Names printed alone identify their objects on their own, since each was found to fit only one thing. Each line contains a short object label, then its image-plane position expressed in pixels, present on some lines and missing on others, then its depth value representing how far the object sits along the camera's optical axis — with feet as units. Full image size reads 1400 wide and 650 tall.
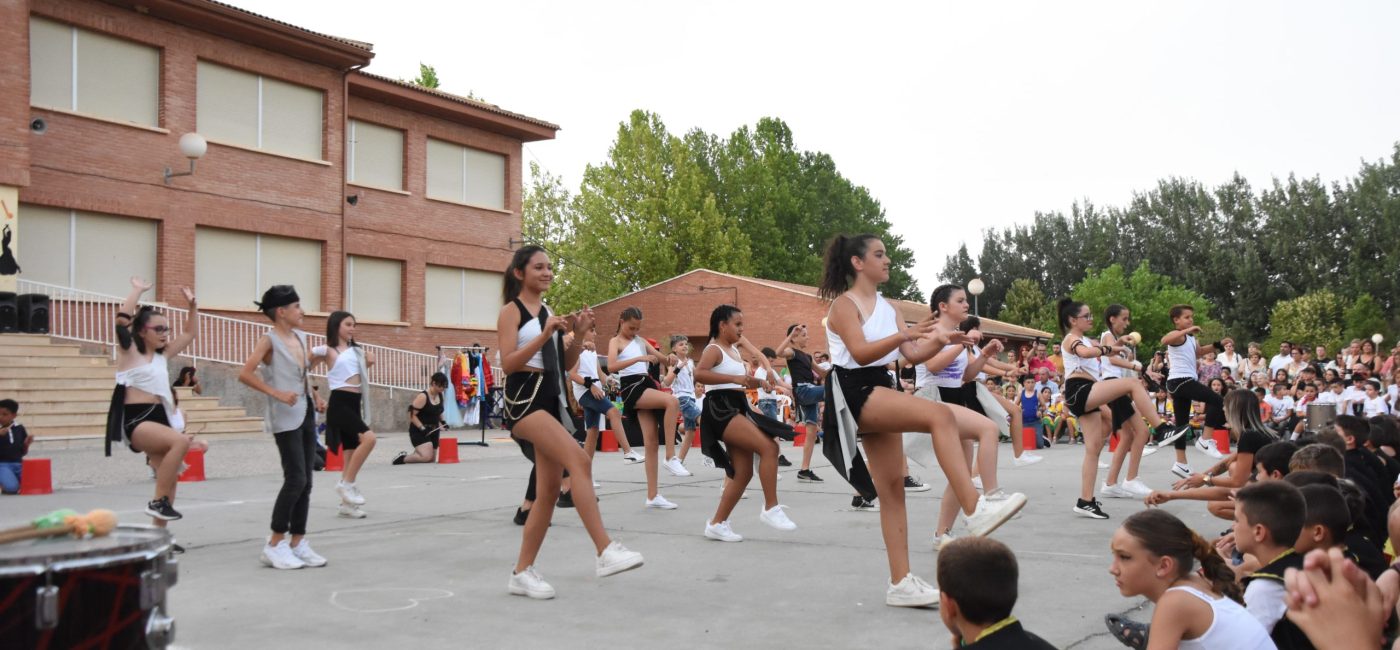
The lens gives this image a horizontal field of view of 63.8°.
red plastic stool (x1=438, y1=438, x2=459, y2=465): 51.85
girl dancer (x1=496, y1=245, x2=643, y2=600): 18.67
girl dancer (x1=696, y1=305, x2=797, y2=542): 25.16
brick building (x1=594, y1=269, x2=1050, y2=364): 148.38
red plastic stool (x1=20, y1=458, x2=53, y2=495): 37.06
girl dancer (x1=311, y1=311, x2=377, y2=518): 30.45
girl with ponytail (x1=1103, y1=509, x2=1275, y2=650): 10.17
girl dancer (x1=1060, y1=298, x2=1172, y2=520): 30.94
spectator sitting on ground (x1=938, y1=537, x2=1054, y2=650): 9.21
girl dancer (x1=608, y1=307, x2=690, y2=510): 34.65
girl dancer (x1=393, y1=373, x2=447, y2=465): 50.06
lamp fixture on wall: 70.23
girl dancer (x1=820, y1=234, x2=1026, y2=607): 17.61
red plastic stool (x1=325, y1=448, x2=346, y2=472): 45.49
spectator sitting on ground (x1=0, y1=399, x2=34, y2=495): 36.47
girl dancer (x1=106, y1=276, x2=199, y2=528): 24.97
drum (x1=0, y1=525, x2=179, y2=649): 8.71
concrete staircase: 54.19
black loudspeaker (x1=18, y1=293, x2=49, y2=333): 62.34
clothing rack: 79.20
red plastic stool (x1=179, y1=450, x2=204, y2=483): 41.65
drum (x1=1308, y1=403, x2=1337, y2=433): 55.36
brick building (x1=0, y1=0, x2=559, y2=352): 68.69
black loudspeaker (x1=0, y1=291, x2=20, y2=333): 61.36
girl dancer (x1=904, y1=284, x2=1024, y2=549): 22.34
